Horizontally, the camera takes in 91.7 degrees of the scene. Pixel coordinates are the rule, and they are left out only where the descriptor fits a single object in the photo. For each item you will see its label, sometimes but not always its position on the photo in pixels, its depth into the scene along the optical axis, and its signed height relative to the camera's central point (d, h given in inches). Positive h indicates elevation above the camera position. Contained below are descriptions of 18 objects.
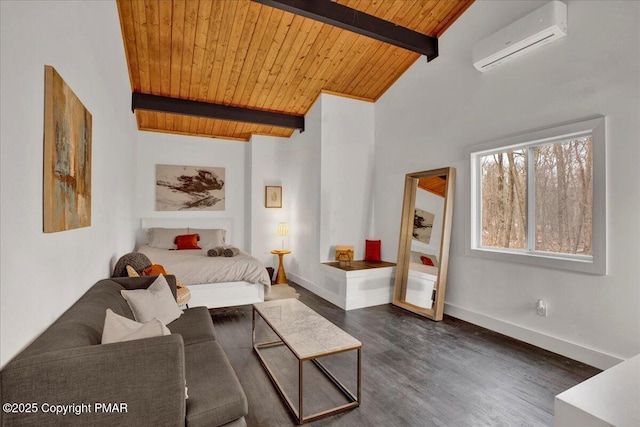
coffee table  77.2 -34.3
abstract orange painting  54.8 +11.2
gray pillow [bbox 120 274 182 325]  87.0 -26.4
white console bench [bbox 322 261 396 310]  164.7 -37.4
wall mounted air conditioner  107.2 +67.3
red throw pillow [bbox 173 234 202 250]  210.8 -19.5
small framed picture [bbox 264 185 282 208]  248.2 +14.2
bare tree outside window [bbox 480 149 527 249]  126.6 +7.2
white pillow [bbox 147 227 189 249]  212.4 -16.8
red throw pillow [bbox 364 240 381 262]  192.9 -22.0
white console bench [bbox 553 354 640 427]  44.6 -28.6
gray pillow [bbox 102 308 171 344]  55.6 -21.7
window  102.1 +7.2
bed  158.6 -32.6
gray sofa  41.0 -25.1
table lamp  236.5 -11.6
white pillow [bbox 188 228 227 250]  223.8 -17.5
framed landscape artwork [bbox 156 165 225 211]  232.5 +19.3
